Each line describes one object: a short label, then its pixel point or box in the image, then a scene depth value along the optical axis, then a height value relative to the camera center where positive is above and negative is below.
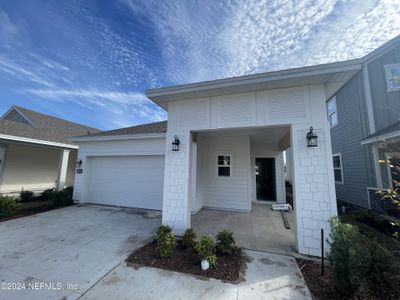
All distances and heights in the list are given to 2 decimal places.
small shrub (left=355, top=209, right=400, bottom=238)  5.02 -1.56
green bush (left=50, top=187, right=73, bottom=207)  7.67 -1.41
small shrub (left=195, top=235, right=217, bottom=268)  3.06 -1.48
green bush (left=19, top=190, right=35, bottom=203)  8.74 -1.57
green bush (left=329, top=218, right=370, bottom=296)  2.19 -1.16
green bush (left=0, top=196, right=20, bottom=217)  5.94 -1.43
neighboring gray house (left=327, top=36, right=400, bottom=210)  6.38 +2.05
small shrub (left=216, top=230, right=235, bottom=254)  3.49 -1.51
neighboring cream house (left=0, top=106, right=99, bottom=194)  8.40 +0.94
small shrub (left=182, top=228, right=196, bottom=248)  3.75 -1.56
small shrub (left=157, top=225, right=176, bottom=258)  3.41 -1.51
